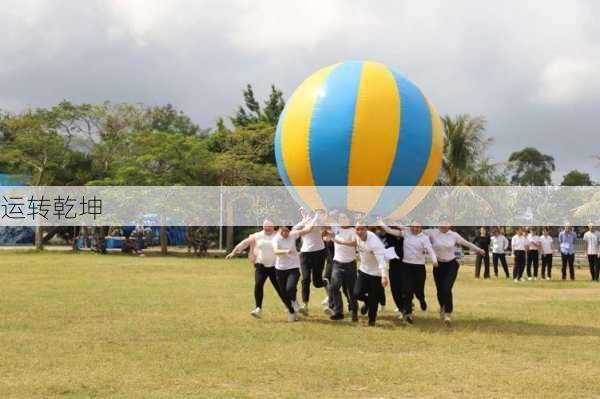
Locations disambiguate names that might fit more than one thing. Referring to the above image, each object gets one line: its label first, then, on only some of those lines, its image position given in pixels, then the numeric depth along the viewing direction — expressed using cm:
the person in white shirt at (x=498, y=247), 2050
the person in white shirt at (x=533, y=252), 2027
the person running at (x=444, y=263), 1046
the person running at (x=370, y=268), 980
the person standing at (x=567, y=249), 2056
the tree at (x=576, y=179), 6433
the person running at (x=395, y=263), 1055
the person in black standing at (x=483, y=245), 1992
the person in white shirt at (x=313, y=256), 1113
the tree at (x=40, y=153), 3266
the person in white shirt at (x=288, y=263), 1044
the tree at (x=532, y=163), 6969
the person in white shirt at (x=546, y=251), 2067
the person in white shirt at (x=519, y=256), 1988
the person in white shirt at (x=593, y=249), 2000
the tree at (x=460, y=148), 3284
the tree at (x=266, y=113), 3897
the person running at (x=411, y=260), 1037
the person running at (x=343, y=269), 1032
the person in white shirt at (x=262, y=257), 1070
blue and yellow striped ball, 1024
